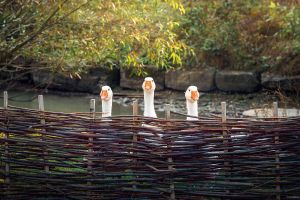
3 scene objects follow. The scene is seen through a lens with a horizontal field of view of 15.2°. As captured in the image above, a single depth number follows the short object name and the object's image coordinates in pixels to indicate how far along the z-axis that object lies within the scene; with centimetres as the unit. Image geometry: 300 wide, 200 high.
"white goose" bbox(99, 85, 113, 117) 1148
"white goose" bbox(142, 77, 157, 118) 1105
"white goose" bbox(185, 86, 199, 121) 1095
